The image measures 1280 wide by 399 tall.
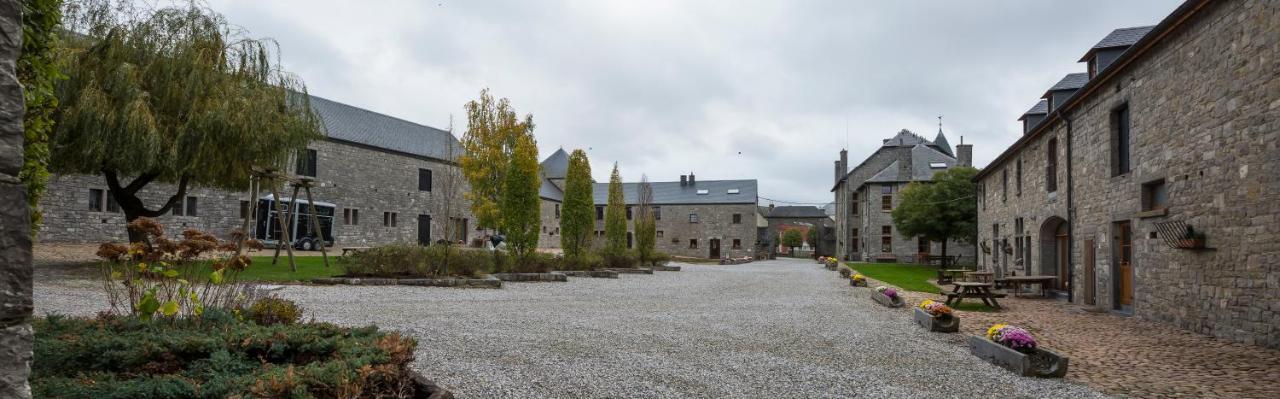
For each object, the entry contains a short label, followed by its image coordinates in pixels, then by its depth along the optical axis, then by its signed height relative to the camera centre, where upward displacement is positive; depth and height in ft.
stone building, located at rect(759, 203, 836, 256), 220.02 +5.33
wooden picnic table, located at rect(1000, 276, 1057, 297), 48.42 -2.85
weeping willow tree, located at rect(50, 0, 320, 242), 44.50 +8.77
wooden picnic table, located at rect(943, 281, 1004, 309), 41.70 -3.27
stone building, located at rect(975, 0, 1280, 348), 26.48 +3.53
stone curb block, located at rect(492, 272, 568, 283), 56.95 -3.77
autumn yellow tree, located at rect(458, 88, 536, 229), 94.17 +11.44
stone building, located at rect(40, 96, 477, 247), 75.51 +4.88
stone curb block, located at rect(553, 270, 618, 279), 66.59 -3.93
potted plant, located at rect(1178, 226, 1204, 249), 30.19 +0.21
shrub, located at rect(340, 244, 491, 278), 48.88 -2.29
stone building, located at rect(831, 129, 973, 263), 139.74 +9.64
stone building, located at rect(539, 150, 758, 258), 167.43 +4.64
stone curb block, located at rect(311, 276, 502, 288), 45.28 -3.51
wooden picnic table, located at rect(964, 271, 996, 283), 57.30 -3.05
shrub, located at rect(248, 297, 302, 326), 19.30 -2.41
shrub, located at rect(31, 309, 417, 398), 11.20 -2.57
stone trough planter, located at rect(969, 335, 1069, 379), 20.90 -3.81
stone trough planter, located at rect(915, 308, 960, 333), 30.27 -3.72
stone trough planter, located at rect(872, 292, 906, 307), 41.34 -3.80
